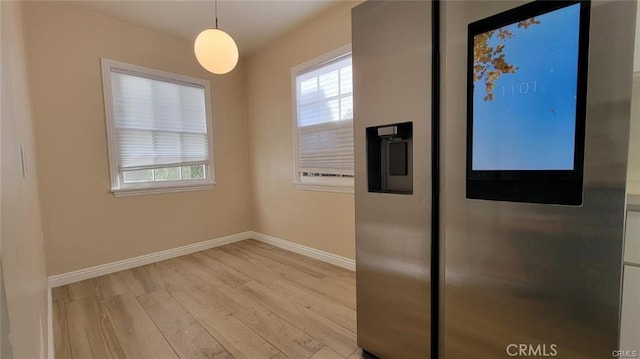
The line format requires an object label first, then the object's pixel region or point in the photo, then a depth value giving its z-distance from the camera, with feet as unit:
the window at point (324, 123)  8.90
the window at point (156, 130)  9.19
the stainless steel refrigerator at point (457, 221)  2.63
